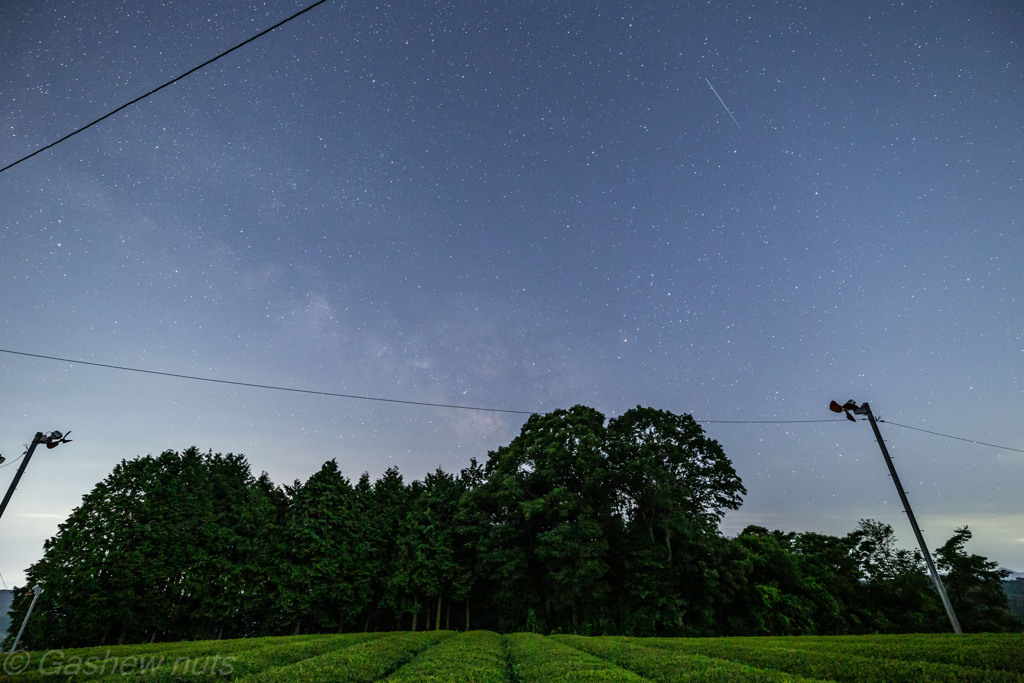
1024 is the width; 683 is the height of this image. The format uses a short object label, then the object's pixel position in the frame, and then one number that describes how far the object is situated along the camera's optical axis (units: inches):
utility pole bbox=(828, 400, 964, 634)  558.3
